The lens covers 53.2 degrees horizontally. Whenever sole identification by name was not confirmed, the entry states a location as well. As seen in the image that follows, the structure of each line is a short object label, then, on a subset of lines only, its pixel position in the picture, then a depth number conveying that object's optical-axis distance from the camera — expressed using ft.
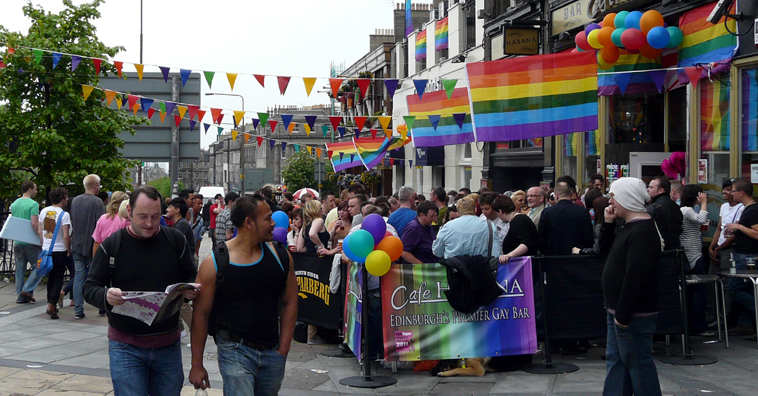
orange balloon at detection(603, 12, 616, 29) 40.52
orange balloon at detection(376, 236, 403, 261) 24.11
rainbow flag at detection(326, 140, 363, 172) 81.76
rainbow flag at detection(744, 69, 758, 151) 34.09
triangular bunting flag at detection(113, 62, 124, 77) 43.49
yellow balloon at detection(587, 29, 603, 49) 40.60
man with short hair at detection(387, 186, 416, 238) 30.32
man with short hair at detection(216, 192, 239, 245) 35.65
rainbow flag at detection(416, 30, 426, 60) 100.74
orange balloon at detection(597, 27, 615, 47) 40.09
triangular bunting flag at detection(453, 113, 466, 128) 52.78
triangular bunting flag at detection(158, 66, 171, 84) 42.69
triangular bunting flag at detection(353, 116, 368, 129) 56.54
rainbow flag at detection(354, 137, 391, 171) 75.97
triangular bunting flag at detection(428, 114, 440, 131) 54.19
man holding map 13.93
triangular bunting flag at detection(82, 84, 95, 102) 45.16
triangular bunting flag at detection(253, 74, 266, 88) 44.06
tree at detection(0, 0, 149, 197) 44.75
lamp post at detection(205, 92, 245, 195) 162.55
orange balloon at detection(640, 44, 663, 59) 39.91
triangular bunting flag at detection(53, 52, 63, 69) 42.53
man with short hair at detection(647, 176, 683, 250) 27.35
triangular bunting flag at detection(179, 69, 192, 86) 43.37
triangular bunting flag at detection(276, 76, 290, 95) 44.50
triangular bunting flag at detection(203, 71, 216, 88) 42.70
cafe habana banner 24.36
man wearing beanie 16.87
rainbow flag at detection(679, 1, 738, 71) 35.41
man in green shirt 37.73
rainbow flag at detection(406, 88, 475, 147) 54.13
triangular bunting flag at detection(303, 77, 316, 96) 43.47
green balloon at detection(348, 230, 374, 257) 23.49
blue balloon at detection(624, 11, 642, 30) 39.29
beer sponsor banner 28.50
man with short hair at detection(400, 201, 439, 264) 26.78
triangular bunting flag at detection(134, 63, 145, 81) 44.04
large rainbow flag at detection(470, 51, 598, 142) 37.42
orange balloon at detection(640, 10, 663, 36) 38.96
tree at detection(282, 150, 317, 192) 251.80
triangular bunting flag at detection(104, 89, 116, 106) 47.32
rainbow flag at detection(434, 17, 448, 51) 90.48
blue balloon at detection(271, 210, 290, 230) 32.55
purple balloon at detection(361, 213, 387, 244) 24.34
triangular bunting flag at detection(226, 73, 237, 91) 42.88
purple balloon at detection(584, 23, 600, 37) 42.24
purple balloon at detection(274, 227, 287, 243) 31.60
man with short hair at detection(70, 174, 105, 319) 33.81
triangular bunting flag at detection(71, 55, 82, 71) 43.51
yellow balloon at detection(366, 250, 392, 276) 23.47
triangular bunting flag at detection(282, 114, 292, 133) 53.02
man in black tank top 13.58
